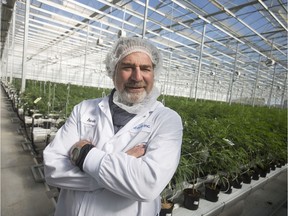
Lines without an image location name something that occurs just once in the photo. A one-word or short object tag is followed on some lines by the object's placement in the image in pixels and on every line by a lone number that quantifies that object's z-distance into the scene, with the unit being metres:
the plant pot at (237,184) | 2.72
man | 0.89
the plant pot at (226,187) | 2.54
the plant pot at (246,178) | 2.95
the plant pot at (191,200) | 2.07
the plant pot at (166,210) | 1.79
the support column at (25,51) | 6.38
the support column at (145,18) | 4.98
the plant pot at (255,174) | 3.14
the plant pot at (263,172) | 3.33
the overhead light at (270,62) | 8.36
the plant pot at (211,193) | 2.28
